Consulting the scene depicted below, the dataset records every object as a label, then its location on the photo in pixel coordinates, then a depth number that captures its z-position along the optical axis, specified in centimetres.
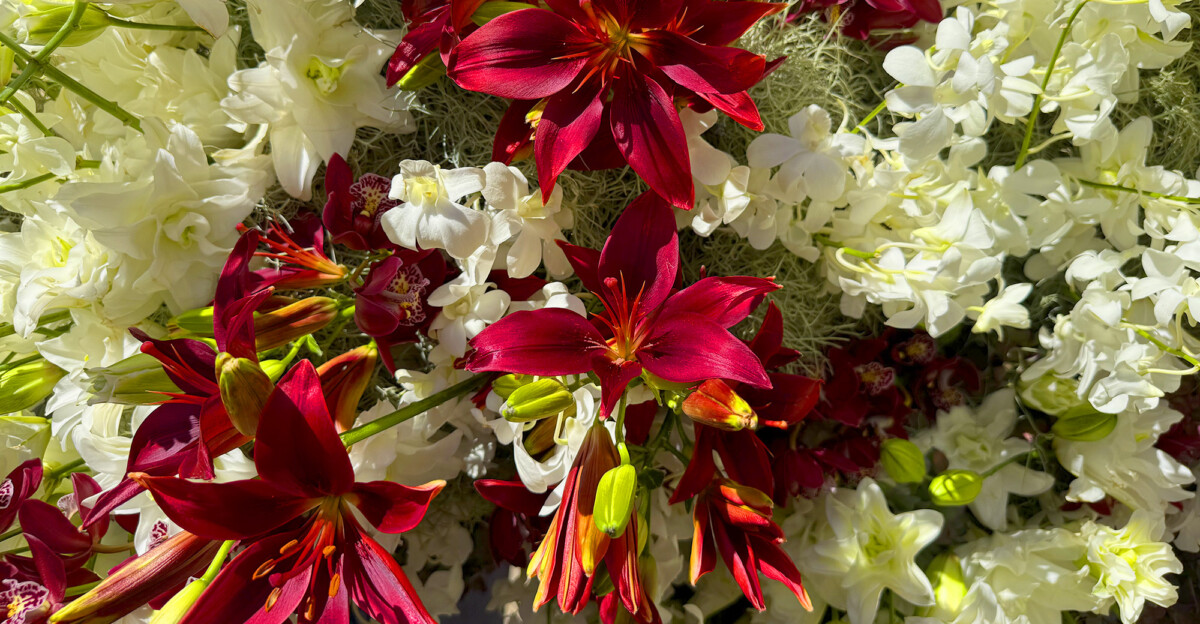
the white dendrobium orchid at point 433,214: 45
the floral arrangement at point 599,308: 45
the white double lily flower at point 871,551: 60
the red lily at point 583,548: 44
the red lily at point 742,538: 48
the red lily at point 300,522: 41
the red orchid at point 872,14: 60
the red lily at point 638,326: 42
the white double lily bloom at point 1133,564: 60
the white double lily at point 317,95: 53
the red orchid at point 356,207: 53
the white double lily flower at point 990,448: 65
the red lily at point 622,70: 44
